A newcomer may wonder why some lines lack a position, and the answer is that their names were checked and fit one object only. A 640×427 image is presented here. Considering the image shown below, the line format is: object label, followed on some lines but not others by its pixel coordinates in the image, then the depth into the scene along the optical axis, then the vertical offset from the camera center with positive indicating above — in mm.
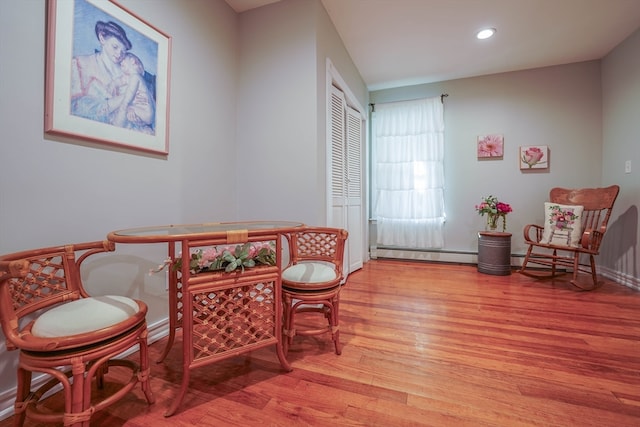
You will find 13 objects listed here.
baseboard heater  3709 -567
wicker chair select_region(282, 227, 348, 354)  1439 -345
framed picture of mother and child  1203 +766
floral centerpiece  1172 -197
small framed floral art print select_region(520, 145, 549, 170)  3379 +811
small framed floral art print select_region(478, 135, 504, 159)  3547 +1004
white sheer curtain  3738 +665
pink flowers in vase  3266 +98
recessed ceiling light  2645 +1938
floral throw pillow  2889 -84
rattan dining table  1092 -369
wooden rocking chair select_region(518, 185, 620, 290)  2670 -131
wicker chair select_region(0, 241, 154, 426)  845 -402
